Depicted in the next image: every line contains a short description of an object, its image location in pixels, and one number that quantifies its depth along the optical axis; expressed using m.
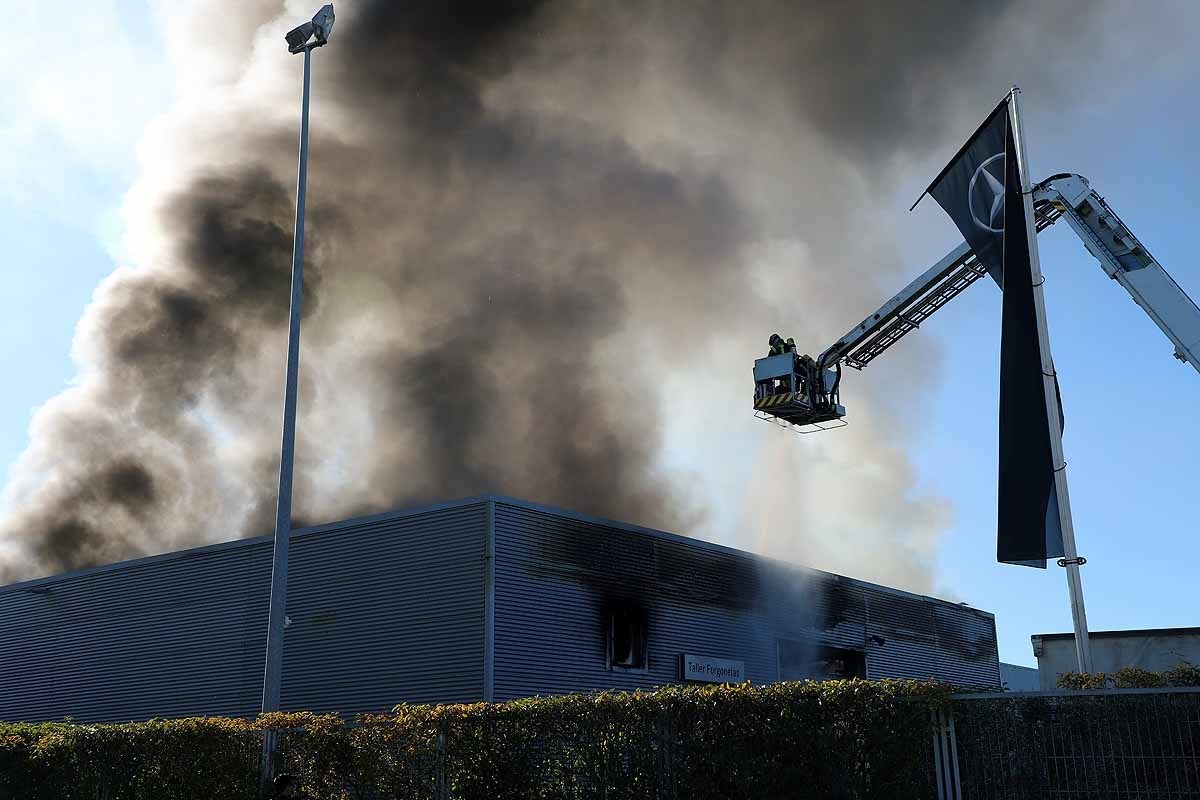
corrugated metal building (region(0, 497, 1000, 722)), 21.80
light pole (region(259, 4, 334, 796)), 16.50
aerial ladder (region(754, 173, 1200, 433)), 19.39
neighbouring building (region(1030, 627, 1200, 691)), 32.94
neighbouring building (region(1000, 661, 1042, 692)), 53.03
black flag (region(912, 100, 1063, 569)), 14.25
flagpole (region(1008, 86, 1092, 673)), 13.50
